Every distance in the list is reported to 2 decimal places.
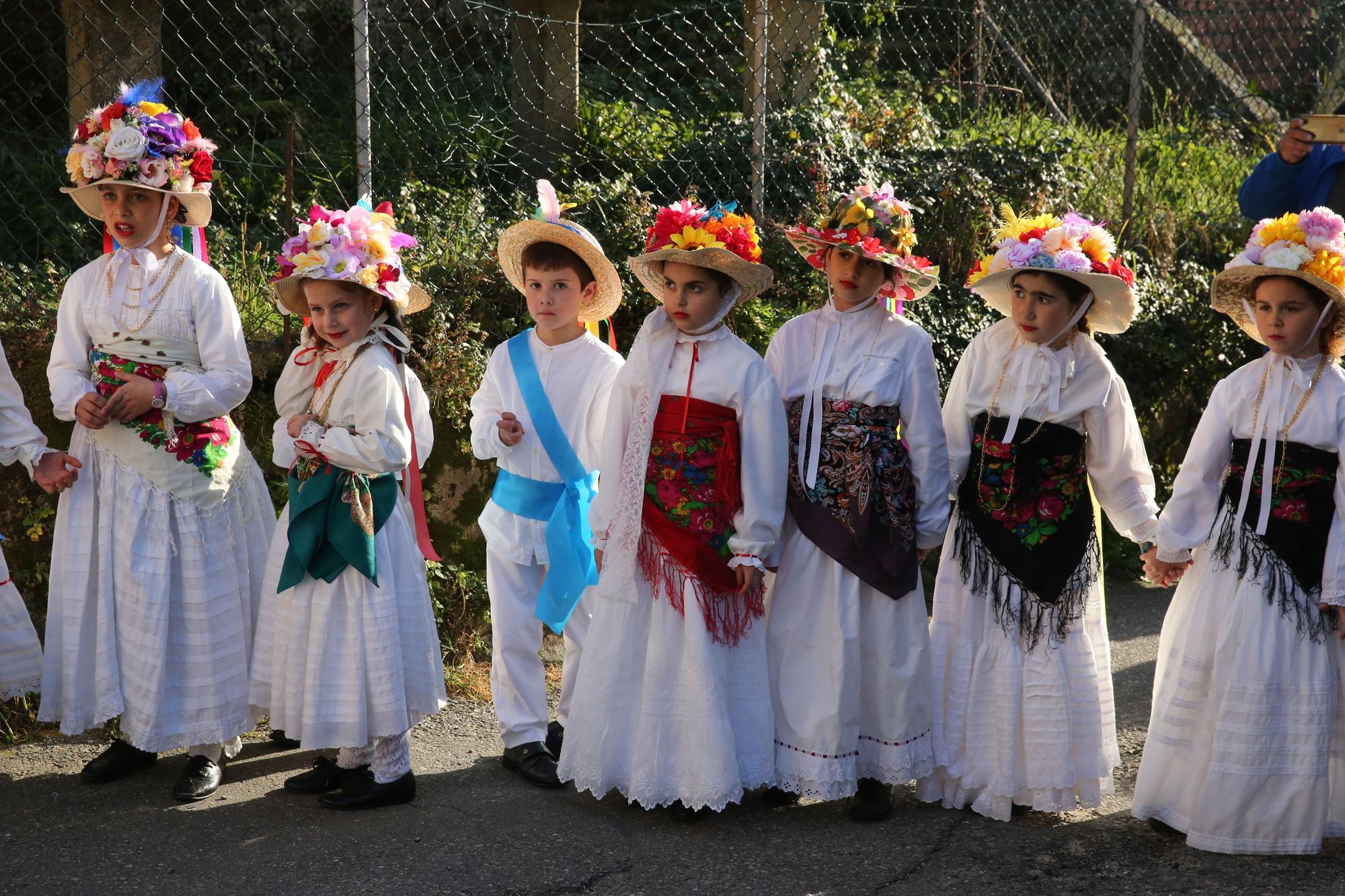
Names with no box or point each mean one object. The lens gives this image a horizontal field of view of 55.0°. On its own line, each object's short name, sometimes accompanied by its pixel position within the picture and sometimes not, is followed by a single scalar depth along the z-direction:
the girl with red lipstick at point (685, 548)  4.05
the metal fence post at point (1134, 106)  8.34
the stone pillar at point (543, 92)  7.27
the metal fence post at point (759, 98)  6.82
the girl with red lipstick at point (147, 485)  4.23
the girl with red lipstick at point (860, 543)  4.11
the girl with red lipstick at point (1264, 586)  3.86
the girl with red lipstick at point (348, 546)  4.09
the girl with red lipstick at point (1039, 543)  4.12
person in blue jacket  5.31
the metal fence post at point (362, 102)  5.83
